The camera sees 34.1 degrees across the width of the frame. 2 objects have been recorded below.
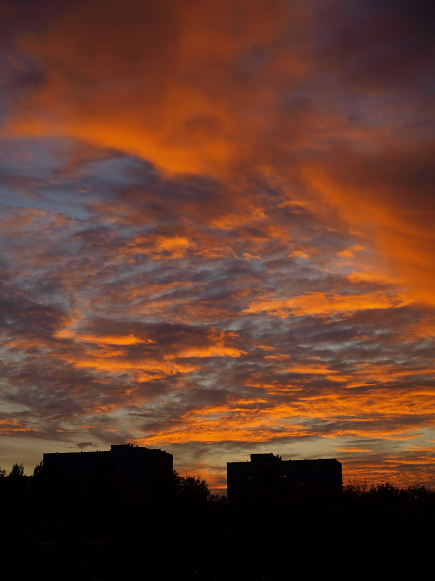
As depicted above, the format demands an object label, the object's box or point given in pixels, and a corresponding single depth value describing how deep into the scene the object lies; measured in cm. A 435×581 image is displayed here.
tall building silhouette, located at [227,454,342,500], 10856
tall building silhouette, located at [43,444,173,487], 13438
